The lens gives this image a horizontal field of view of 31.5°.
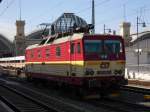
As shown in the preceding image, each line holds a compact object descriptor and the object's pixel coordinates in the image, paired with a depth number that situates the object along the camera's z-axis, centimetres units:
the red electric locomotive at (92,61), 1240
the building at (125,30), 6951
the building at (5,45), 7790
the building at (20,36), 7011
